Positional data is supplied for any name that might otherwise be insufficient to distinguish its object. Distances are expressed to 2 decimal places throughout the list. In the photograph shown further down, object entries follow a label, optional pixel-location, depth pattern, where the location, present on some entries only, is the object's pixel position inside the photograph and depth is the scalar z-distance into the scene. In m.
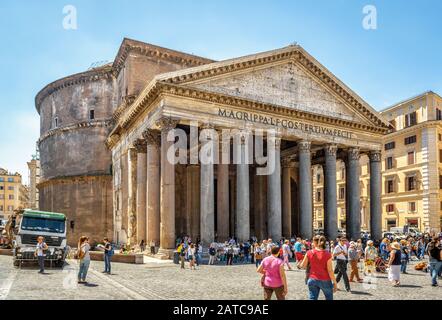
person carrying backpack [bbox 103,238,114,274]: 15.27
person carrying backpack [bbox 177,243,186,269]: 17.73
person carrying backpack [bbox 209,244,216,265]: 19.62
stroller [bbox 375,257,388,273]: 16.22
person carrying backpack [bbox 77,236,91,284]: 12.41
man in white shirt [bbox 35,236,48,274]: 14.91
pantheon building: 22.44
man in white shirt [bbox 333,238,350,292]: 11.64
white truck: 16.81
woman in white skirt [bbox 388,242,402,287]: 12.91
